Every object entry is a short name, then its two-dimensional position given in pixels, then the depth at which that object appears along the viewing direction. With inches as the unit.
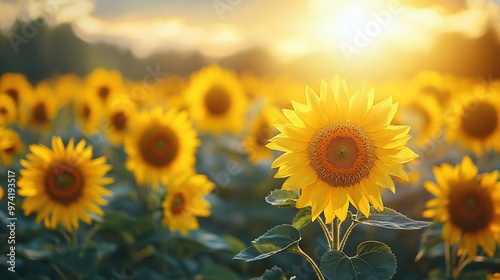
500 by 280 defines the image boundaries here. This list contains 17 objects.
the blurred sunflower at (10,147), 187.9
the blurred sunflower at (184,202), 187.5
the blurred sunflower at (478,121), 248.5
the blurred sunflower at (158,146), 224.1
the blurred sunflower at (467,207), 168.1
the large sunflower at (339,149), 111.4
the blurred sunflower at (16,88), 329.8
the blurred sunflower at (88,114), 318.7
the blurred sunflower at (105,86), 345.1
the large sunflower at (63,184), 175.6
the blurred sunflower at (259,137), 276.8
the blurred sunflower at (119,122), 267.3
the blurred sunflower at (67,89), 413.1
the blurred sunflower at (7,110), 271.3
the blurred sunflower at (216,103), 323.0
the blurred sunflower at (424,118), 306.5
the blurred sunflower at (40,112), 306.7
